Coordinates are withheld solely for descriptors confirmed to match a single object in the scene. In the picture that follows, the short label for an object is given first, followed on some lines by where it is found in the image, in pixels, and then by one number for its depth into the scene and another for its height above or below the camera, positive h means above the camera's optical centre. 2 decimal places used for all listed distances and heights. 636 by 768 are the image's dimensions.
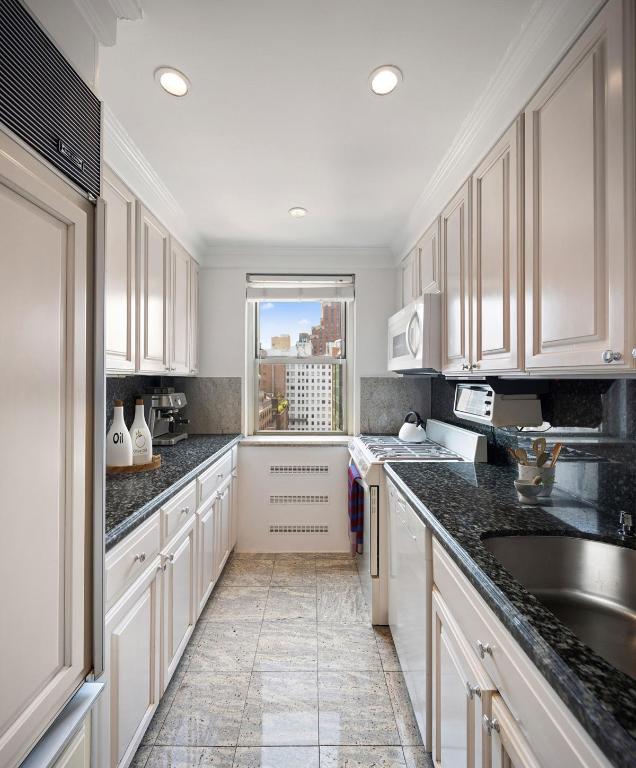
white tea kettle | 2.99 -0.33
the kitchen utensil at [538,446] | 1.53 -0.23
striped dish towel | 2.65 -0.80
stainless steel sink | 1.03 -0.54
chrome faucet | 1.16 -0.39
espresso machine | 2.80 -0.20
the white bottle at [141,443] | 2.03 -0.29
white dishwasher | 1.39 -0.85
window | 3.68 +0.17
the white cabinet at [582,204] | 0.92 +0.47
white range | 2.27 -0.61
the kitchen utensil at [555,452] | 1.49 -0.24
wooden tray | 1.90 -0.40
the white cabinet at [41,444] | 0.74 -0.13
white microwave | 2.24 +0.29
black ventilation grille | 0.75 +0.59
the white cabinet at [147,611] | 1.19 -0.83
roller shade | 3.48 +0.82
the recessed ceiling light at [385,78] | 1.45 +1.10
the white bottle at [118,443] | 1.90 -0.27
